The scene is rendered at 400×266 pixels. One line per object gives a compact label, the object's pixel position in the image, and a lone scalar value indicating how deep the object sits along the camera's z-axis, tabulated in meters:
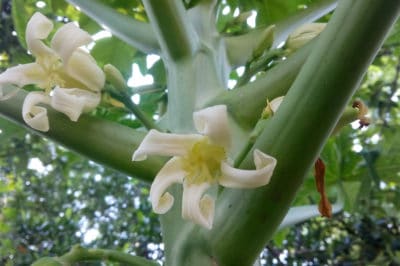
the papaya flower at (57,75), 0.18
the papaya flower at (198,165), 0.15
